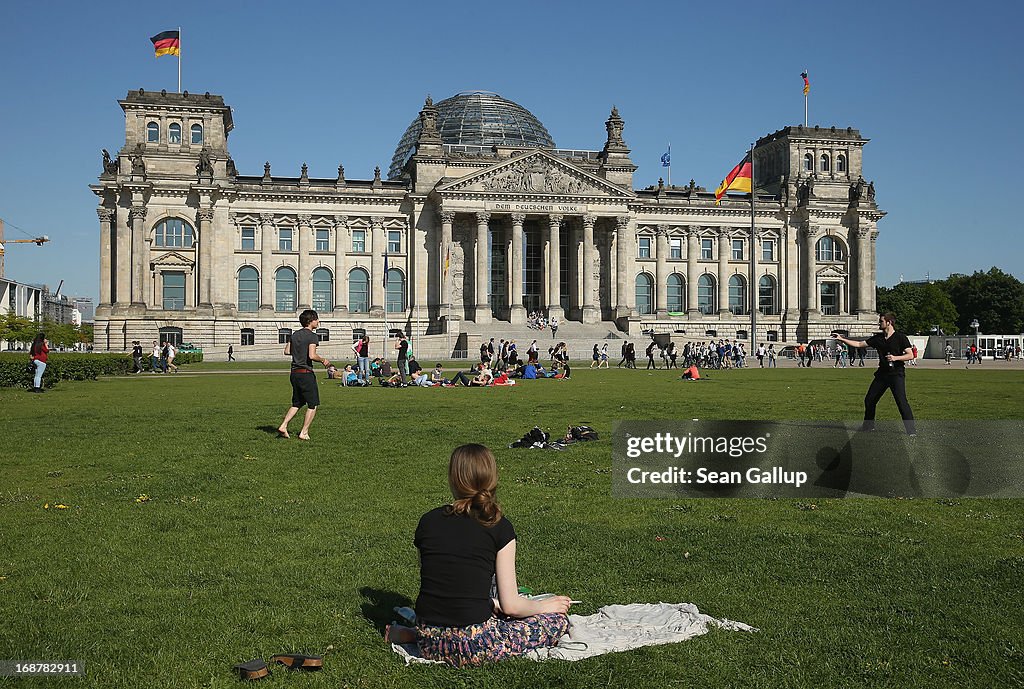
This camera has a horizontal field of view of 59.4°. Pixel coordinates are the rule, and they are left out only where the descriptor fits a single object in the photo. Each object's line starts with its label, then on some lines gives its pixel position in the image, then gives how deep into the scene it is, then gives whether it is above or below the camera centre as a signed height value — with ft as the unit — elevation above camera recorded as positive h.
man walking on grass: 55.42 -0.85
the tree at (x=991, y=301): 380.37 +21.76
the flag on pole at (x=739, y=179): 228.43 +44.76
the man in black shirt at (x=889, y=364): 53.42 -0.74
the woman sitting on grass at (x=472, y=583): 19.62 -5.05
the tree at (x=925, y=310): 391.65 +18.59
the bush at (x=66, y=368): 109.09 -1.39
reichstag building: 276.00 +37.62
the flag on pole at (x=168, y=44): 255.50 +89.48
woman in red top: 101.55 +0.15
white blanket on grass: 20.08 -6.45
